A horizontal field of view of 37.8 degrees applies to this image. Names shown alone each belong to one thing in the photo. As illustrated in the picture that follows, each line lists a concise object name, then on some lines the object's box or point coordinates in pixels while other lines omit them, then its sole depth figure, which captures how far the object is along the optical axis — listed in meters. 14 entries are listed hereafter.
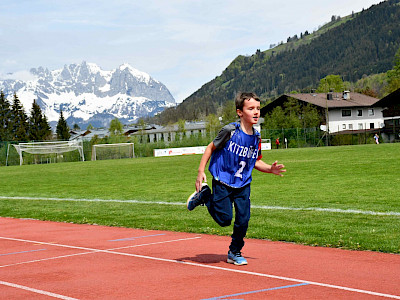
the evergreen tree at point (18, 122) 131.75
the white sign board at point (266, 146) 79.68
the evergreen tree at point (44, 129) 139.26
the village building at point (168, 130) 182.75
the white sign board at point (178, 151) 73.50
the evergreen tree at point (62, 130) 161.98
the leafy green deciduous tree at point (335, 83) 169.62
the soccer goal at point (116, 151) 74.38
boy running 7.09
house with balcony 115.38
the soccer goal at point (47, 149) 67.06
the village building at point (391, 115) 92.58
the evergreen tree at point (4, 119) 131.25
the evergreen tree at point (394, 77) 138.88
